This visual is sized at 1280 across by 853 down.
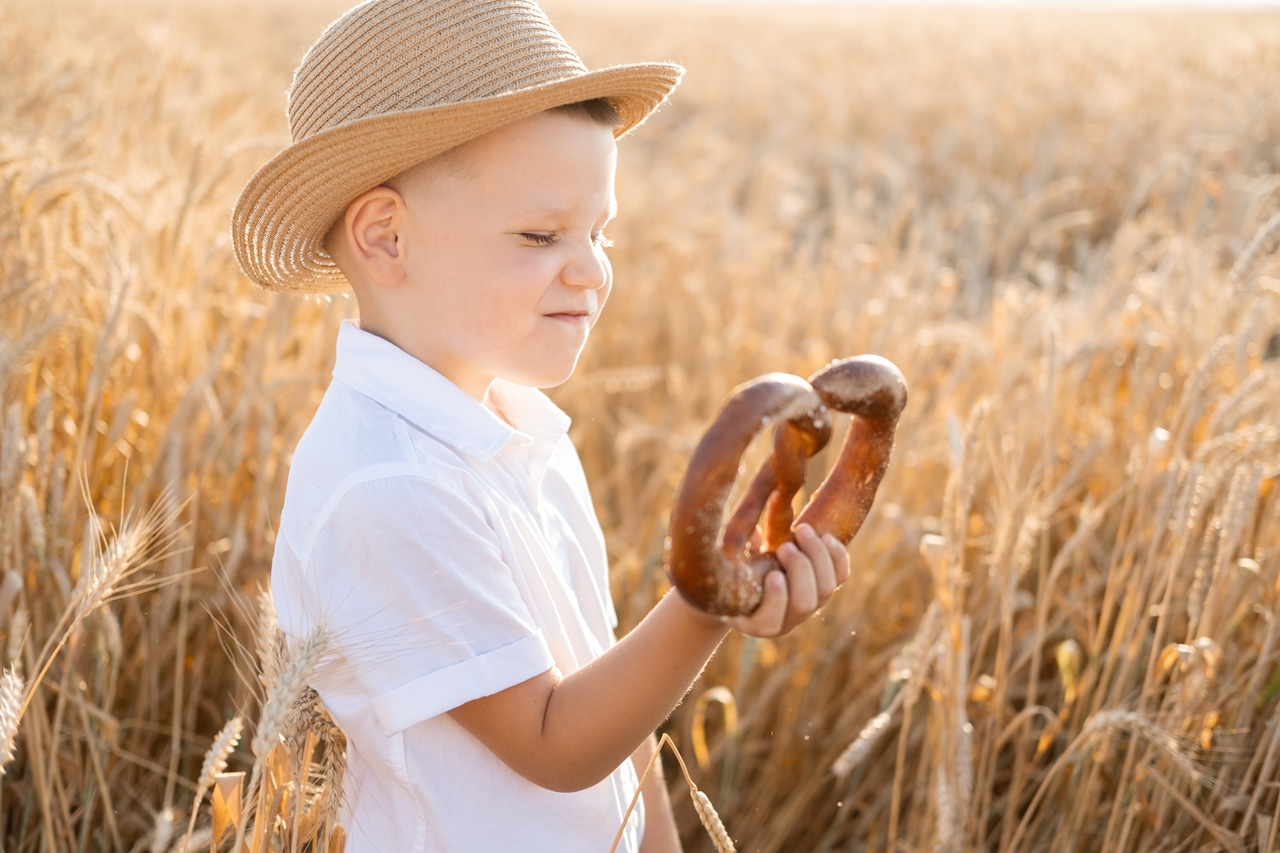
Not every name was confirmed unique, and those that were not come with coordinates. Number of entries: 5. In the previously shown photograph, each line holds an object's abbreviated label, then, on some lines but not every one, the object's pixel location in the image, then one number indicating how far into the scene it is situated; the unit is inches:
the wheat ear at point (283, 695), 32.2
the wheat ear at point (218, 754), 36.2
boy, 40.6
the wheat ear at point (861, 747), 58.8
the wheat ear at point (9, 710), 36.0
